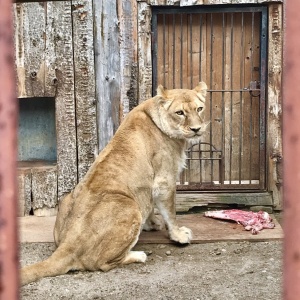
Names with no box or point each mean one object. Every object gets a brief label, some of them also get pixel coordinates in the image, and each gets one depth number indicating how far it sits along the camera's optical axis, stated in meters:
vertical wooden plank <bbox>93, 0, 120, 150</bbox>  6.19
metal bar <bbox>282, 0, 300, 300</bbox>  1.03
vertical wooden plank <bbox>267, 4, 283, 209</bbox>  6.32
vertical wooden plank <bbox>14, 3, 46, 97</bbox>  6.20
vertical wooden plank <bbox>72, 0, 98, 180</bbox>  6.18
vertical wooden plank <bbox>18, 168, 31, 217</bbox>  6.41
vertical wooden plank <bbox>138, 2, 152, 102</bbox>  6.25
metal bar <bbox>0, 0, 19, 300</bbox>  0.99
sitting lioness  4.87
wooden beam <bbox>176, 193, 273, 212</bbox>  6.62
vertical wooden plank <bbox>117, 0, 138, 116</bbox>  6.21
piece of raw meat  6.02
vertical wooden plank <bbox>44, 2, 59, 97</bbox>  6.25
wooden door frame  6.29
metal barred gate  6.56
